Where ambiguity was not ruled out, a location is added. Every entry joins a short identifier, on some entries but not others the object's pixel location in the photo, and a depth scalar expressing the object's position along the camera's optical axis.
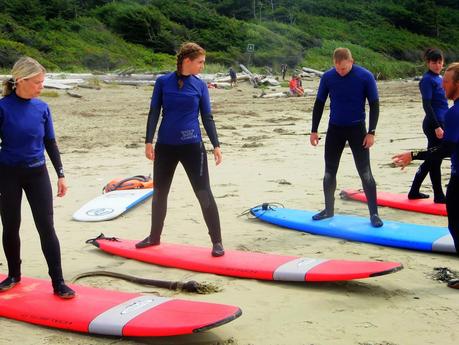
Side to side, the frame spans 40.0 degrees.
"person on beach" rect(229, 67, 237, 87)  27.00
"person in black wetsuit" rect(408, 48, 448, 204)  6.34
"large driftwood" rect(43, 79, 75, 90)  20.20
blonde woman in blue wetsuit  3.95
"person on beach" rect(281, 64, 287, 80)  33.24
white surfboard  6.57
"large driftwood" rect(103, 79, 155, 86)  24.90
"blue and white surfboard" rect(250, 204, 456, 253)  5.29
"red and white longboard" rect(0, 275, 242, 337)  3.48
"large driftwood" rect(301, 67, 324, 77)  37.48
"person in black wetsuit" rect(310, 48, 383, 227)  5.75
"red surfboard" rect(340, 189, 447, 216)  6.62
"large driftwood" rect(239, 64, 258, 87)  27.87
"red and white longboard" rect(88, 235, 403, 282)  4.32
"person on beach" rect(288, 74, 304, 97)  23.69
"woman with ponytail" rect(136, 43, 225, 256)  4.93
